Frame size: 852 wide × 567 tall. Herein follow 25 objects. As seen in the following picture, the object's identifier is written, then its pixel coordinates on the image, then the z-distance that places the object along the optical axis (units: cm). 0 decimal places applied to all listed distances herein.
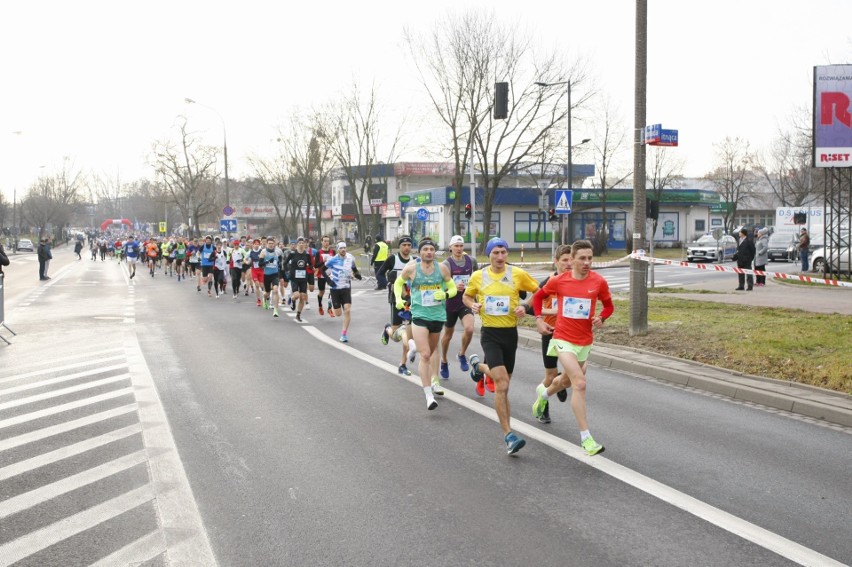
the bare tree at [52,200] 9438
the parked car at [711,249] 4097
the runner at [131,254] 3597
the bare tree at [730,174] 7125
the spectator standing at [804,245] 2903
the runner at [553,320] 815
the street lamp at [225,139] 4259
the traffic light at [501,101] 2005
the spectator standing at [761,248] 2270
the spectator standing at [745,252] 2100
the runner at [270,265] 2009
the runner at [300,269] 1759
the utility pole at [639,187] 1301
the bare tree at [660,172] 6021
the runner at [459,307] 1009
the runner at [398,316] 1061
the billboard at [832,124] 2206
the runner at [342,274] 1452
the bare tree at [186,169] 6644
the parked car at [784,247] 4109
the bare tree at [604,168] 5081
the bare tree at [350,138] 5266
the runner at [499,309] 680
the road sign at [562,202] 2717
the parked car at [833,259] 2461
